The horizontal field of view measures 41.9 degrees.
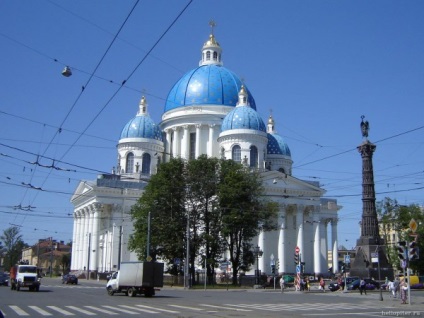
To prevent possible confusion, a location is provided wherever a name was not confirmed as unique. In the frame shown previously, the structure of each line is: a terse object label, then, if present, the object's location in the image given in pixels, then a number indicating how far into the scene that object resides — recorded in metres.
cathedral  77.81
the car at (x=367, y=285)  48.28
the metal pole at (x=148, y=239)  52.99
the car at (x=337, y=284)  49.28
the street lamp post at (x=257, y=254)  57.29
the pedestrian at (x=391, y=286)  36.06
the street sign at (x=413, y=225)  28.23
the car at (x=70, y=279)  59.38
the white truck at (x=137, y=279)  34.81
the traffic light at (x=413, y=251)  29.31
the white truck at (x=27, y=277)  40.12
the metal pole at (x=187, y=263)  52.47
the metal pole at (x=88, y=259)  74.79
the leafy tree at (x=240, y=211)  56.31
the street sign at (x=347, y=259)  47.00
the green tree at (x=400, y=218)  72.56
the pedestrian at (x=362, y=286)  41.36
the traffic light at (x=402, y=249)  30.07
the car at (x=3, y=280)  52.87
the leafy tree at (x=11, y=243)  134.88
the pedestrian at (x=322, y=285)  49.20
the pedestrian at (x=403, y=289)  30.67
